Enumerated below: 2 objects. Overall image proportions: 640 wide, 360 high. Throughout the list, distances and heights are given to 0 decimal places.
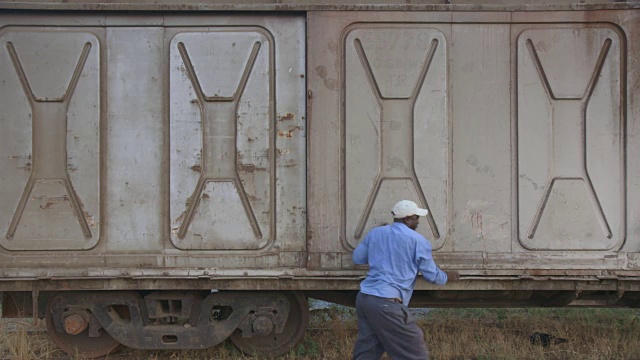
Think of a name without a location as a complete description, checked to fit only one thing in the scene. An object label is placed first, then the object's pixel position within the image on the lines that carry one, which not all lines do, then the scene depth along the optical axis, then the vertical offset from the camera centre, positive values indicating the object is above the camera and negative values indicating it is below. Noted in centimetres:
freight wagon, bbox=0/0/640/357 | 436 +39
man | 369 -74
